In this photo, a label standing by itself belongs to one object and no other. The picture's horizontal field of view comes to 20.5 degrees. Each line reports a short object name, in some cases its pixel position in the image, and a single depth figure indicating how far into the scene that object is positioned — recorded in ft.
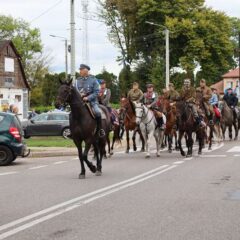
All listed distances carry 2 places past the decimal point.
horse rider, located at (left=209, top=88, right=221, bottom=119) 89.06
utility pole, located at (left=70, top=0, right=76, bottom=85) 95.45
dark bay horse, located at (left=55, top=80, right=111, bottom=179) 46.64
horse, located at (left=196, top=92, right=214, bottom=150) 74.69
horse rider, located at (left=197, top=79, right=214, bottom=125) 77.00
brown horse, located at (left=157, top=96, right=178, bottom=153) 69.18
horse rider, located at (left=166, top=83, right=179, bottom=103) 69.10
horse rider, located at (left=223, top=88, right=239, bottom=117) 101.31
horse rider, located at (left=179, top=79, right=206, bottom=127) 67.41
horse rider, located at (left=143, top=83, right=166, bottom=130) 68.03
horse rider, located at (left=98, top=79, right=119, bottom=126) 63.21
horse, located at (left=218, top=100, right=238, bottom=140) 97.03
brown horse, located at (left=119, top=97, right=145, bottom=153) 67.67
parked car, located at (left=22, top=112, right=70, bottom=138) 117.19
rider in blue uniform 48.88
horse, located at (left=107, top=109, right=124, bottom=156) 69.31
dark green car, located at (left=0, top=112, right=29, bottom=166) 61.21
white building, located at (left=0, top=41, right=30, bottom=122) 207.00
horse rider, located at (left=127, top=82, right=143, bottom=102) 67.87
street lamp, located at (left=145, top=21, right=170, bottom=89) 163.20
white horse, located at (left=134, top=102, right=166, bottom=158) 65.36
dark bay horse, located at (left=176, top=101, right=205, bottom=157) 66.59
